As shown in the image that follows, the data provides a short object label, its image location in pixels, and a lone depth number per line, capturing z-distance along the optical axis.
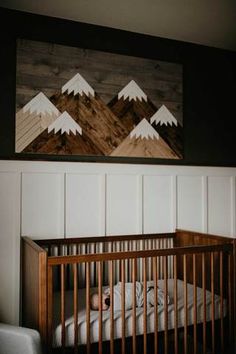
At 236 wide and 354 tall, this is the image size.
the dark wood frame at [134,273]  1.75
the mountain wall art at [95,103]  2.58
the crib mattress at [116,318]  1.87
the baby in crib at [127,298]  2.05
